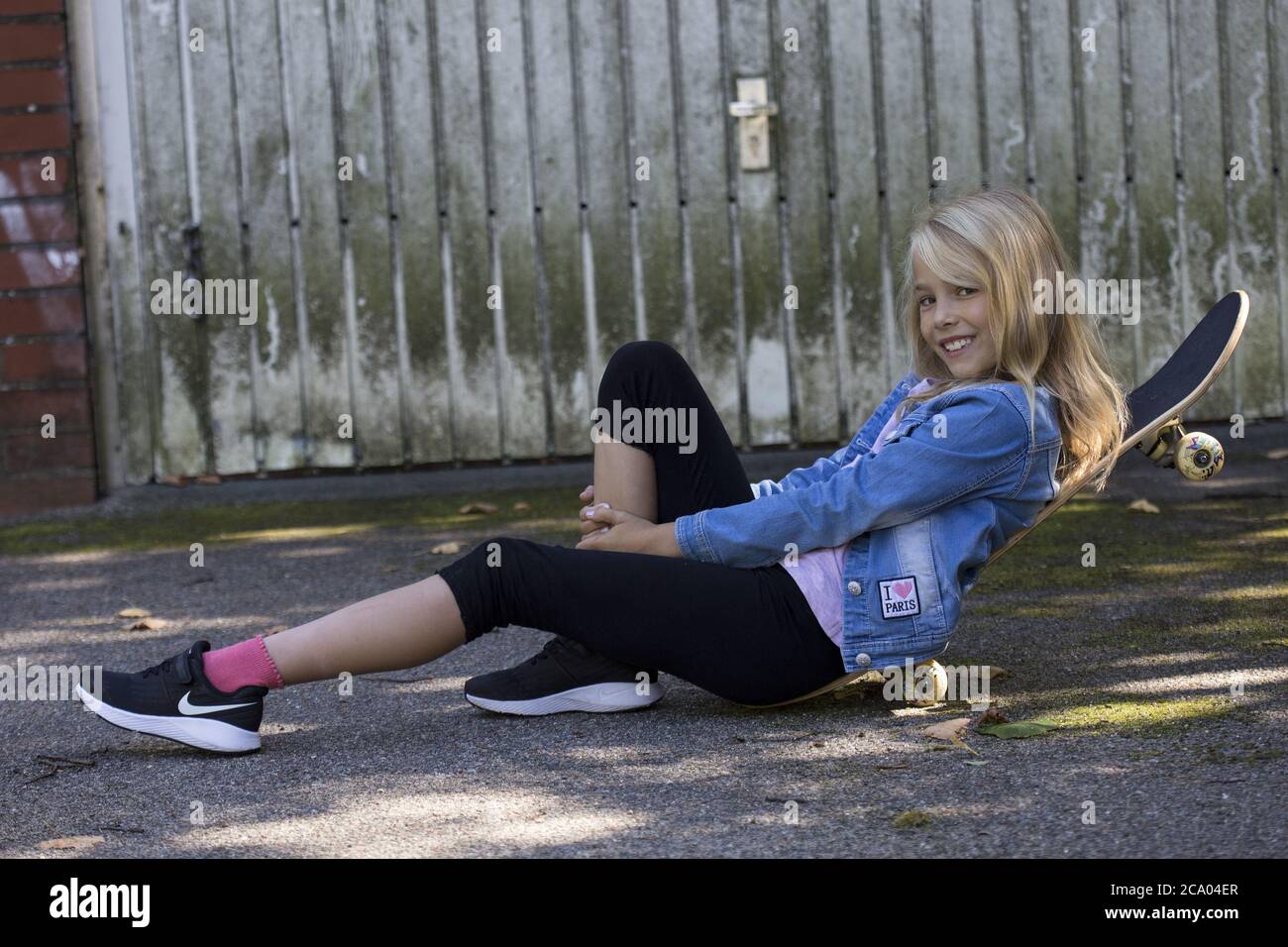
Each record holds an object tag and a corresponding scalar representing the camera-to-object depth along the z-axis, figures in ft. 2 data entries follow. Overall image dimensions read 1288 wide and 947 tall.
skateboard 9.59
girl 8.99
